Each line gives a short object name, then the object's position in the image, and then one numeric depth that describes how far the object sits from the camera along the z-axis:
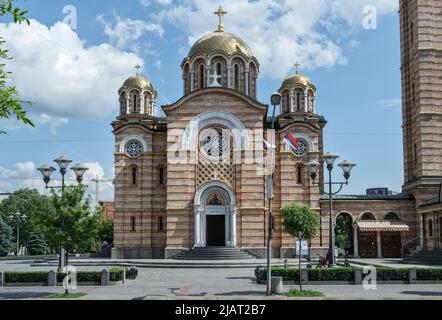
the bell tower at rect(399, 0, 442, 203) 40.19
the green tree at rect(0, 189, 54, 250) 69.19
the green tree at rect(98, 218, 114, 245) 62.75
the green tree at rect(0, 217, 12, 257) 60.19
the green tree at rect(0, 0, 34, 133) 11.90
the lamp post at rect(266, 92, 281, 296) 19.27
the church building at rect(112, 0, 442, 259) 39.84
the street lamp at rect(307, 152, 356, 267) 26.84
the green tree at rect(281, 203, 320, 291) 24.97
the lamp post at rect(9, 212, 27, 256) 54.20
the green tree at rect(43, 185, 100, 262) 21.39
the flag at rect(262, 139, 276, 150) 21.50
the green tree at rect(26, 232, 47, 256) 65.25
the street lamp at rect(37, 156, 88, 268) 24.23
